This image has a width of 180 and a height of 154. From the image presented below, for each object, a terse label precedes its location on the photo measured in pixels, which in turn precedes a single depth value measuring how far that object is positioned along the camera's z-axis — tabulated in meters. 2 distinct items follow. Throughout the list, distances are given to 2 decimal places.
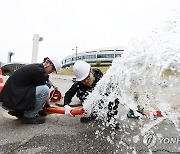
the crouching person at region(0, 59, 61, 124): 1.77
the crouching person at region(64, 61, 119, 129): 1.91
